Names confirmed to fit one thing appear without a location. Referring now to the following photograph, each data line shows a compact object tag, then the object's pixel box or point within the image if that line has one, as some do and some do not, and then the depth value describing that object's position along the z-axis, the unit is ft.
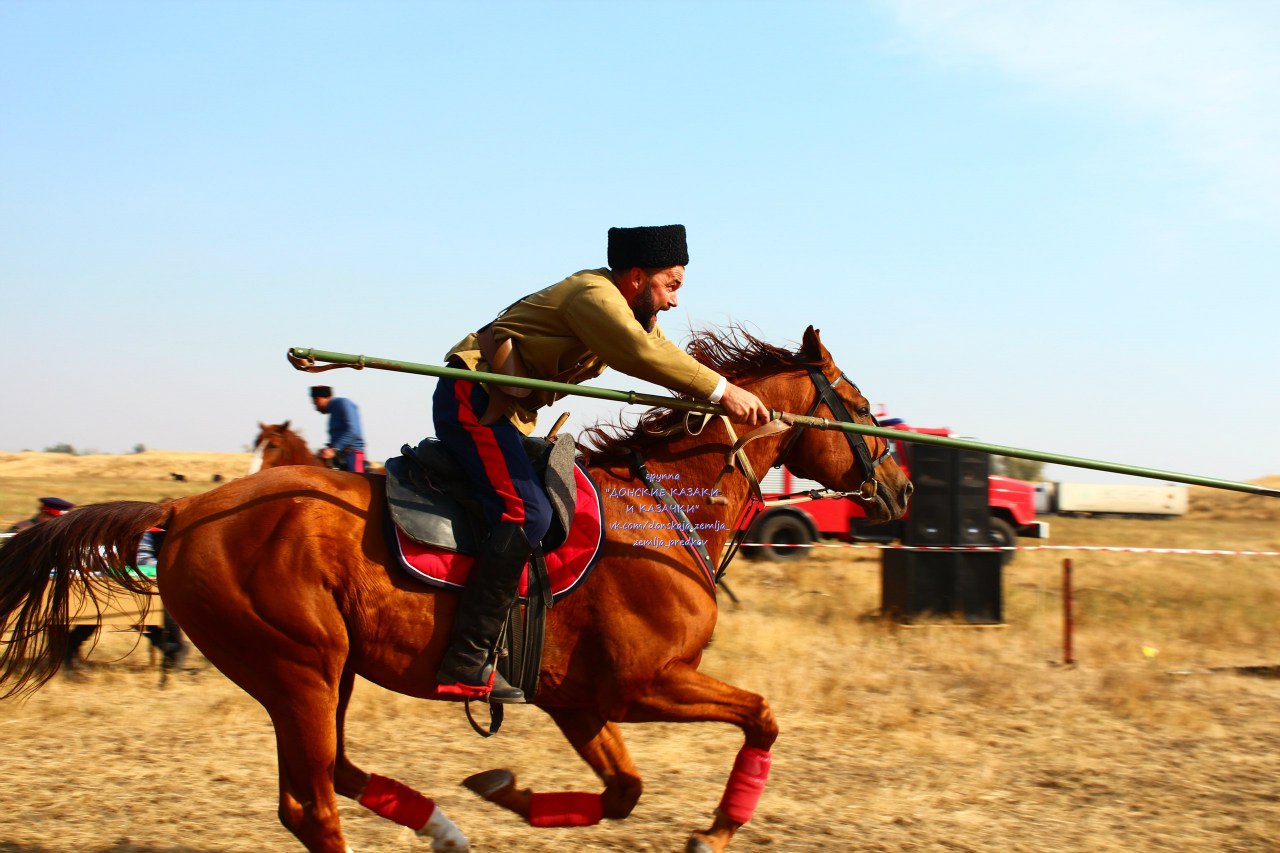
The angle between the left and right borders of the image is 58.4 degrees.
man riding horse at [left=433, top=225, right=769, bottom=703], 13.89
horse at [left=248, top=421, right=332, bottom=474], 31.30
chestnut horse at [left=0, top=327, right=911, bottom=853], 13.76
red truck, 55.31
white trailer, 130.72
